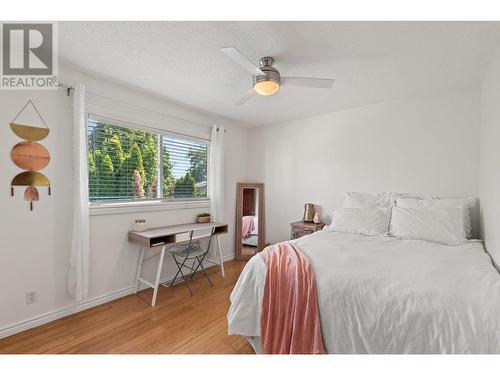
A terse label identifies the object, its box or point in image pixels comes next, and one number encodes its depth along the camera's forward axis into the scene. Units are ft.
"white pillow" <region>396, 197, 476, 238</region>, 7.60
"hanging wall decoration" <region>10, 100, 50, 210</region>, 6.32
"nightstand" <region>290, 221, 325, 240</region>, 10.72
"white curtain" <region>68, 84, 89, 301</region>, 7.17
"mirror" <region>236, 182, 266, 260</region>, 13.11
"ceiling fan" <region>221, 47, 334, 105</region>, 6.23
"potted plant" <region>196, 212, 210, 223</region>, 11.15
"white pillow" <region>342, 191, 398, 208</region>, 9.25
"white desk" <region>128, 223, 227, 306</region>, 8.00
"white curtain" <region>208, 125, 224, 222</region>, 11.70
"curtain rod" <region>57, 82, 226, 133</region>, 7.06
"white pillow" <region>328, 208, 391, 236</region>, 8.41
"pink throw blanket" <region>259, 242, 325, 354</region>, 4.70
